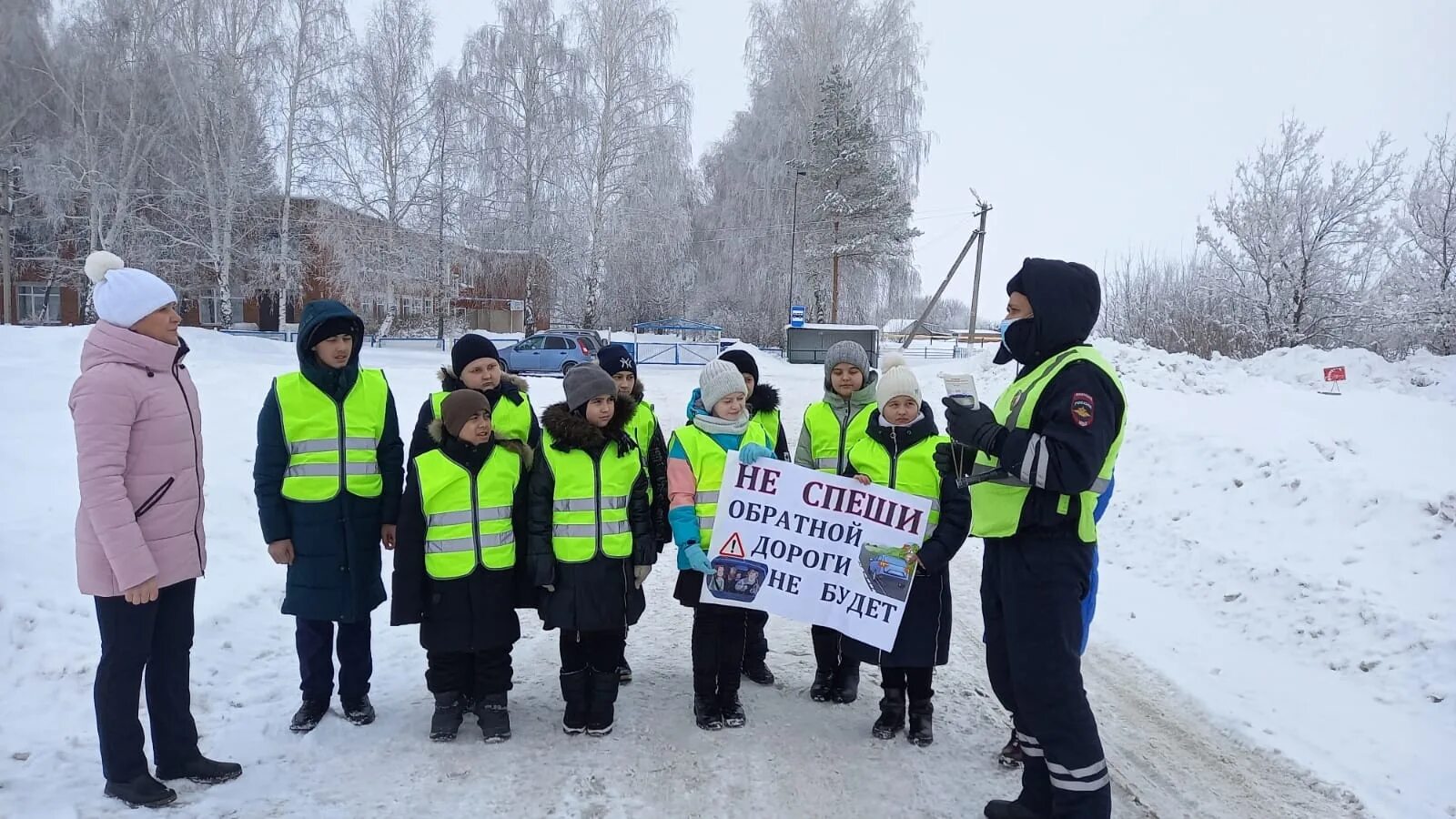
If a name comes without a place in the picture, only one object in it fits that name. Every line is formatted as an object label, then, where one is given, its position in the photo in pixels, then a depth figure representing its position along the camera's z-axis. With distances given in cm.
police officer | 296
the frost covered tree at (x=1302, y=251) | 1961
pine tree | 3494
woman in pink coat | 319
